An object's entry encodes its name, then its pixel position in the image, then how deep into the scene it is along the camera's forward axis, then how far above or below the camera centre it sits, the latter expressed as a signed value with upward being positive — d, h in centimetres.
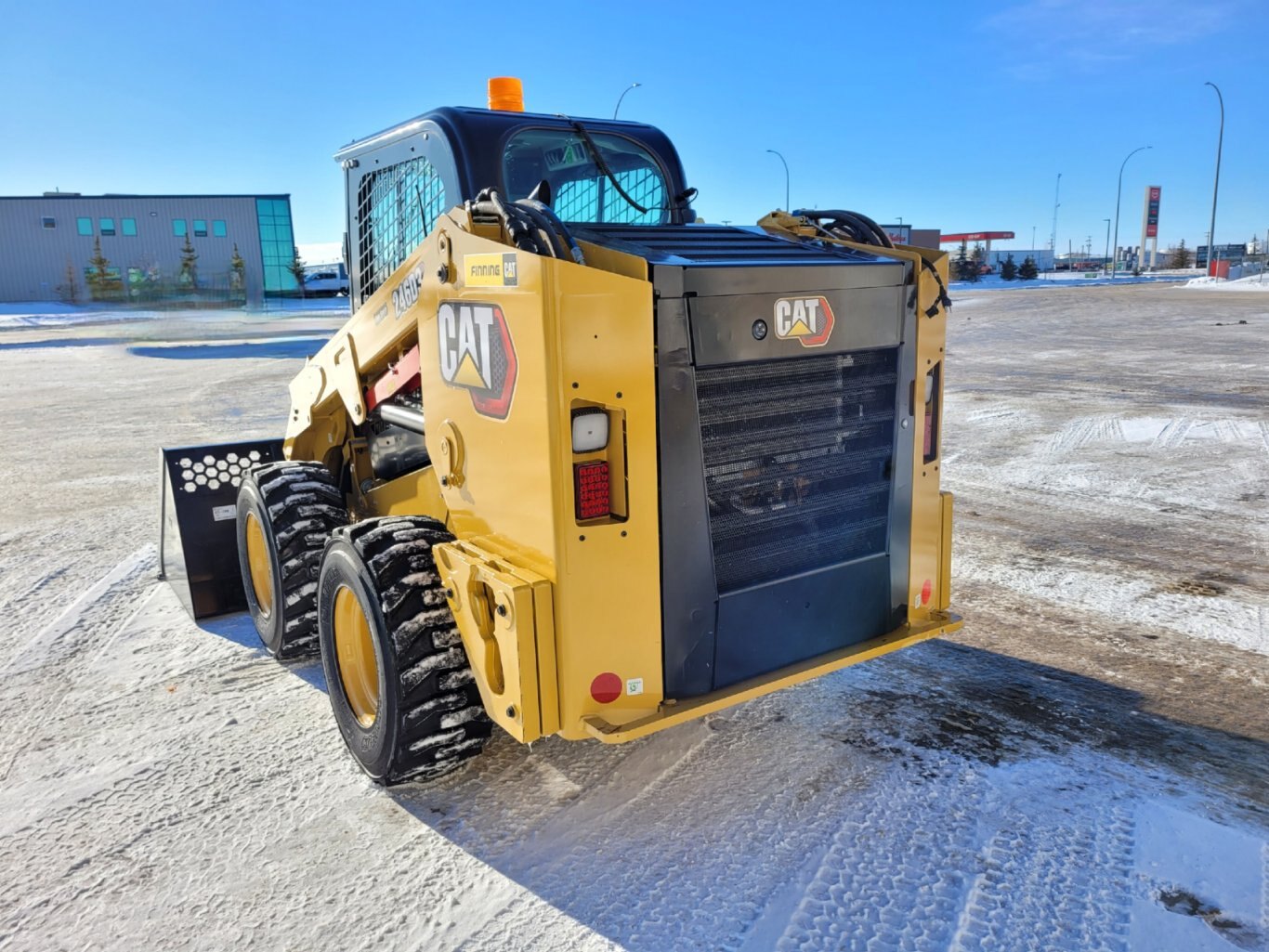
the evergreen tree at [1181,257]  8775 -36
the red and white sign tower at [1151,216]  8819 +338
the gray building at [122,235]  5959 +317
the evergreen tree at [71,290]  5759 -6
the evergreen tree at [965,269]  6951 -66
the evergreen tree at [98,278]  5534 +57
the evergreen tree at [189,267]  4909 +102
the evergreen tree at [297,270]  6172 +71
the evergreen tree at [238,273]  5109 +60
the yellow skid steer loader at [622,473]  291 -66
